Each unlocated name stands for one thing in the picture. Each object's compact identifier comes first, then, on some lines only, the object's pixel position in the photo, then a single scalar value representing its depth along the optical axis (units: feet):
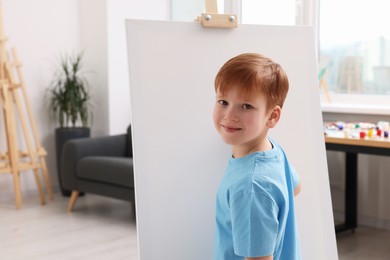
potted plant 16.89
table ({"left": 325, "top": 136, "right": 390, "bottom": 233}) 10.91
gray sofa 14.28
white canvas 5.74
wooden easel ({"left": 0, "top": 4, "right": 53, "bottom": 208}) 15.60
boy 4.57
